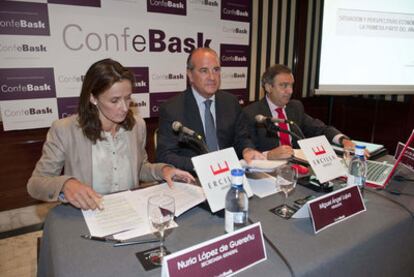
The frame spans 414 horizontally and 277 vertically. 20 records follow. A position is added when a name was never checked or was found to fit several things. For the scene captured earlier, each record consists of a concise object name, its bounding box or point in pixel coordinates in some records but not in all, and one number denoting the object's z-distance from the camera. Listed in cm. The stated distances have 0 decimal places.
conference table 90
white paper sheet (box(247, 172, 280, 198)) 140
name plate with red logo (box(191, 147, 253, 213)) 109
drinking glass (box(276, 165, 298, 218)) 123
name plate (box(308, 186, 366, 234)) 109
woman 143
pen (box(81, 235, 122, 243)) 100
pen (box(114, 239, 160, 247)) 98
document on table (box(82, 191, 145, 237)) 107
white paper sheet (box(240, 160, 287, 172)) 154
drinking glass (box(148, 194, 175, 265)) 94
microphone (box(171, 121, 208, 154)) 119
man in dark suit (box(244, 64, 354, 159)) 222
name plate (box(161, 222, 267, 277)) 79
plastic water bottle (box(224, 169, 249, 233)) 103
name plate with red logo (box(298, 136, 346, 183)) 139
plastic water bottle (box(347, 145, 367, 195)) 136
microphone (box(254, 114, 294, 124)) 148
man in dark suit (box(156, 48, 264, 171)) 190
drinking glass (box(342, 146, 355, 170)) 167
